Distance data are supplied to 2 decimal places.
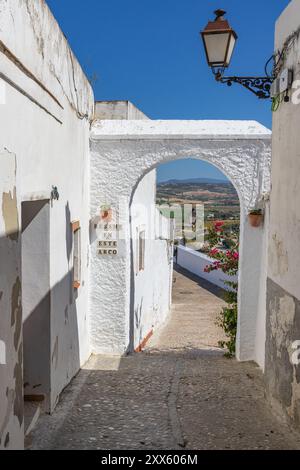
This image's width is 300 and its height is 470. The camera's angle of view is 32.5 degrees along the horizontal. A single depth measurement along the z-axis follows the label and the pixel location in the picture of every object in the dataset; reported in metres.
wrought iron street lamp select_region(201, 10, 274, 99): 4.83
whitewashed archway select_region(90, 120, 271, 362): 7.21
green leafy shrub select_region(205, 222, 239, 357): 7.84
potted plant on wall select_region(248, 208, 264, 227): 7.02
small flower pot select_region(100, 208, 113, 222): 7.36
